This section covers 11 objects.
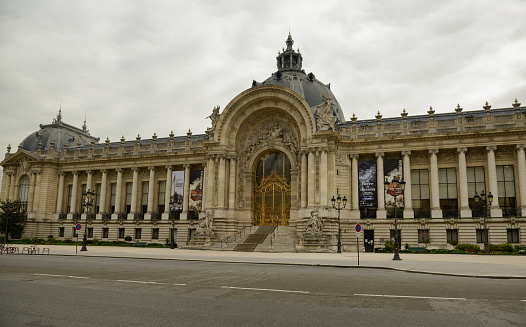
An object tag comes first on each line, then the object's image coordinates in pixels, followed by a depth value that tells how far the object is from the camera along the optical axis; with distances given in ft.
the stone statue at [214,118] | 154.30
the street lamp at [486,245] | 104.41
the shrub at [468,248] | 113.70
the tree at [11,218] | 172.76
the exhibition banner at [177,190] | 165.99
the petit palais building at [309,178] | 131.23
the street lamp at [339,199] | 118.47
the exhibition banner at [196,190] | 162.40
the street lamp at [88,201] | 117.80
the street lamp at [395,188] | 85.53
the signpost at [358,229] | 82.51
